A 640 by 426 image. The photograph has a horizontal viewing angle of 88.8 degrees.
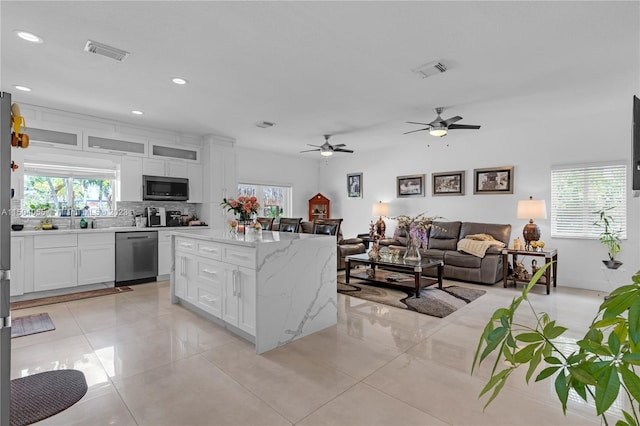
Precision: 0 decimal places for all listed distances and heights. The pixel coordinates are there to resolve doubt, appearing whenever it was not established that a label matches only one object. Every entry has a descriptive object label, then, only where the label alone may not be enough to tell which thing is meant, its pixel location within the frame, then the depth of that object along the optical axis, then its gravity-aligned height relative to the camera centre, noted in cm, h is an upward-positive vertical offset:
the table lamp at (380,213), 730 -4
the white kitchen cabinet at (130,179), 533 +51
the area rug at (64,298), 412 -120
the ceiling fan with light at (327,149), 615 +119
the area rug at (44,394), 195 -121
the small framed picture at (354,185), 819 +66
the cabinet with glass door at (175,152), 573 +107
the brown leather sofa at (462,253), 520 -69
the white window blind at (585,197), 477 +23
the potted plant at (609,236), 458 -34
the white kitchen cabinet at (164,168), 560 +76
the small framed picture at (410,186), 706 +57
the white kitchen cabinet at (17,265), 420 -72
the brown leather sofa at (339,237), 568 -52
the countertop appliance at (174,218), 596 -14
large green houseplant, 49 -23
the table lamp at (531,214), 503 -3
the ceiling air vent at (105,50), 279 +141
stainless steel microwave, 554 +39
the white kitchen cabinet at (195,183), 618 +53
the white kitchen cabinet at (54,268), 439 -81
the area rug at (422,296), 392 -115
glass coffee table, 439 -85
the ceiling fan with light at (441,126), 447 +119
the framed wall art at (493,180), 582 +58
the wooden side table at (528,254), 479 -76
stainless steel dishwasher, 508 -75
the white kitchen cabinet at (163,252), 546 -71
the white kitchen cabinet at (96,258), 474 -72
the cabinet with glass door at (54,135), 448 +106
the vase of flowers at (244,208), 371 +3
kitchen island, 277 -69
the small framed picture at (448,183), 646 +58
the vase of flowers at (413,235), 476 -34
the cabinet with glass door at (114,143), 498 +107
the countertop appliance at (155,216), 566 -10
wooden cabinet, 869 +11
